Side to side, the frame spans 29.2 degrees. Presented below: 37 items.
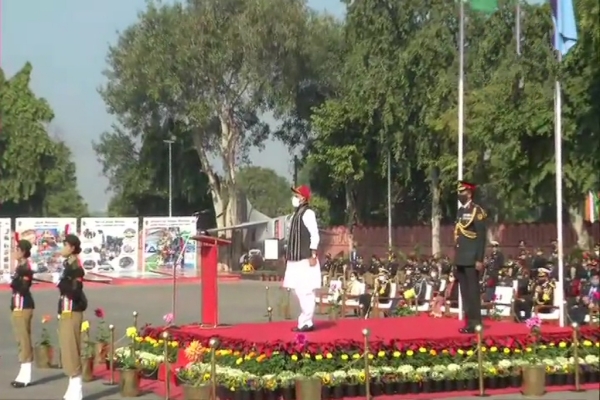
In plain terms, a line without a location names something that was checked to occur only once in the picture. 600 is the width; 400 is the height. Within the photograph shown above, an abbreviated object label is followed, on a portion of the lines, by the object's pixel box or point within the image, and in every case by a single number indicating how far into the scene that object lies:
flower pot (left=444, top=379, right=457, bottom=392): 13.20
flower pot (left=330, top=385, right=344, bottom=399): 12.48
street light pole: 58.73
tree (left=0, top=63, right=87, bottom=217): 65.12
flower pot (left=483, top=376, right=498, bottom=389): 13.30
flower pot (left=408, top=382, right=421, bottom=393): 13.01
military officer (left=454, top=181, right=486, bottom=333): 14.20
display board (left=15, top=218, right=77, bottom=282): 43.22
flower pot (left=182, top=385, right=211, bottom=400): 11.56
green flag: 21.70
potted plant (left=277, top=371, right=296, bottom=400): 12.08
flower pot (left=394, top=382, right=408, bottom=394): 12.94
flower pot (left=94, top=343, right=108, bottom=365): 15.55
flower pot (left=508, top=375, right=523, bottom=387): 13.35
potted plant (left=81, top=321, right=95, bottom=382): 14.62
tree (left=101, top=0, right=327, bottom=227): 49.59
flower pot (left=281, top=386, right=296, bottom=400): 12.21
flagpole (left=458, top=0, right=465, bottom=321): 18.96
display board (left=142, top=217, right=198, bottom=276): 45.91
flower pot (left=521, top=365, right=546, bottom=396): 13.07
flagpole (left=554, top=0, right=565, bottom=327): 16.14
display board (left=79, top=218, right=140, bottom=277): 45.09
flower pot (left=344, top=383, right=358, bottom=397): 12.56
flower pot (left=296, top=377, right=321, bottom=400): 11.91
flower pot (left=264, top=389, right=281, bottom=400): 12.20
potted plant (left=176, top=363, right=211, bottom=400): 11.58
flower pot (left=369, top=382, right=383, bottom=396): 12.77
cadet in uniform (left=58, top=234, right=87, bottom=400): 12.38
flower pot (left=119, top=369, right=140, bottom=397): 13.14
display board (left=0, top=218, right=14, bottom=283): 43.16
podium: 14.49
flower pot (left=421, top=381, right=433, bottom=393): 13.10
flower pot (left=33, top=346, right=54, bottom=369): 16.06
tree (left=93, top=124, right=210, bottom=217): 60.47
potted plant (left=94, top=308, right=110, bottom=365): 15.55
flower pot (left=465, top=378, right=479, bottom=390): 13.27
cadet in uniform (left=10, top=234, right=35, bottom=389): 13.84
